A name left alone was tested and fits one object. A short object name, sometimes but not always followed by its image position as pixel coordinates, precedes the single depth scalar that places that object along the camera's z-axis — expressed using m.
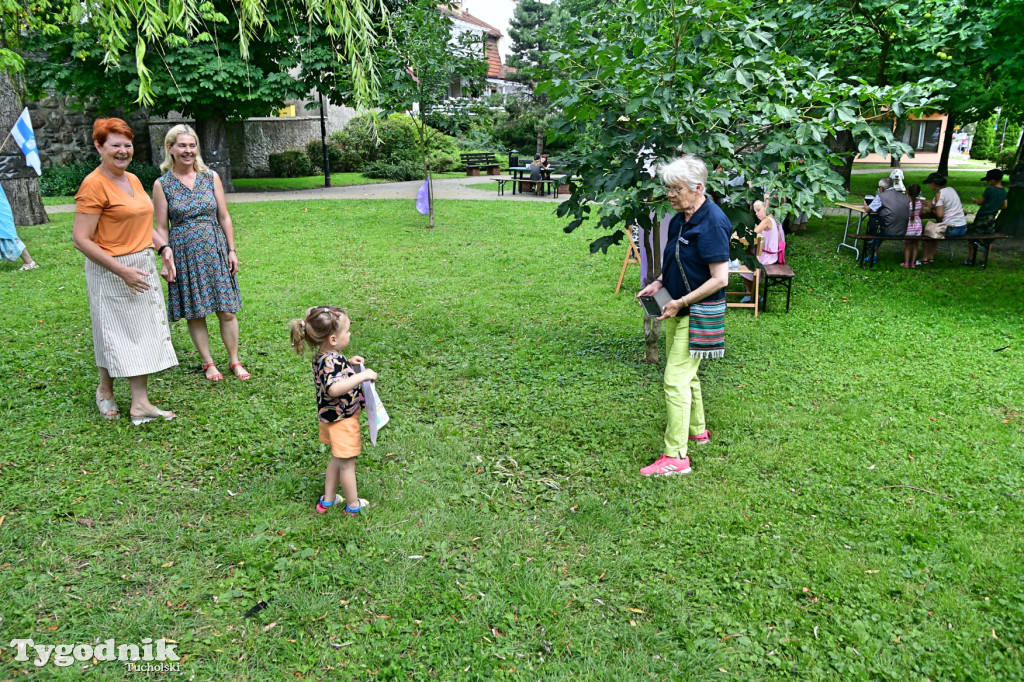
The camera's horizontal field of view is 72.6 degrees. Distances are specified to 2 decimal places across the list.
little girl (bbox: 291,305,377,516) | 3.63
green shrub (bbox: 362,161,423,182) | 23.98
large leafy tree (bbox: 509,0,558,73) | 43.03
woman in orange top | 4.43
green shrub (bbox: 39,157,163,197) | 18.31
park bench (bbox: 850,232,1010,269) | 10.23
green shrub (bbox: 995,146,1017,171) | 31.05
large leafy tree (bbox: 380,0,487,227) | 12.07
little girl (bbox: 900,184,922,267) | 10.44
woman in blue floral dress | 5.18
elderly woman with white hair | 4.30
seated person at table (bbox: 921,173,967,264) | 10.69
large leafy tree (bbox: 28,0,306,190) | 15.20
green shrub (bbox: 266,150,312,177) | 23.83
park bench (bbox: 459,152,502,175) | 26.62
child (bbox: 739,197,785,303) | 8.45
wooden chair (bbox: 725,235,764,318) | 8.13
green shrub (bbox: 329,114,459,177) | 25.59
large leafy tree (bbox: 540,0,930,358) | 5.18
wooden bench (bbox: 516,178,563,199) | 20.50
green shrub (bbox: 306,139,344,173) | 24.70
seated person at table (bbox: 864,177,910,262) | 10.22
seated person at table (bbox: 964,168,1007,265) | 11.55
